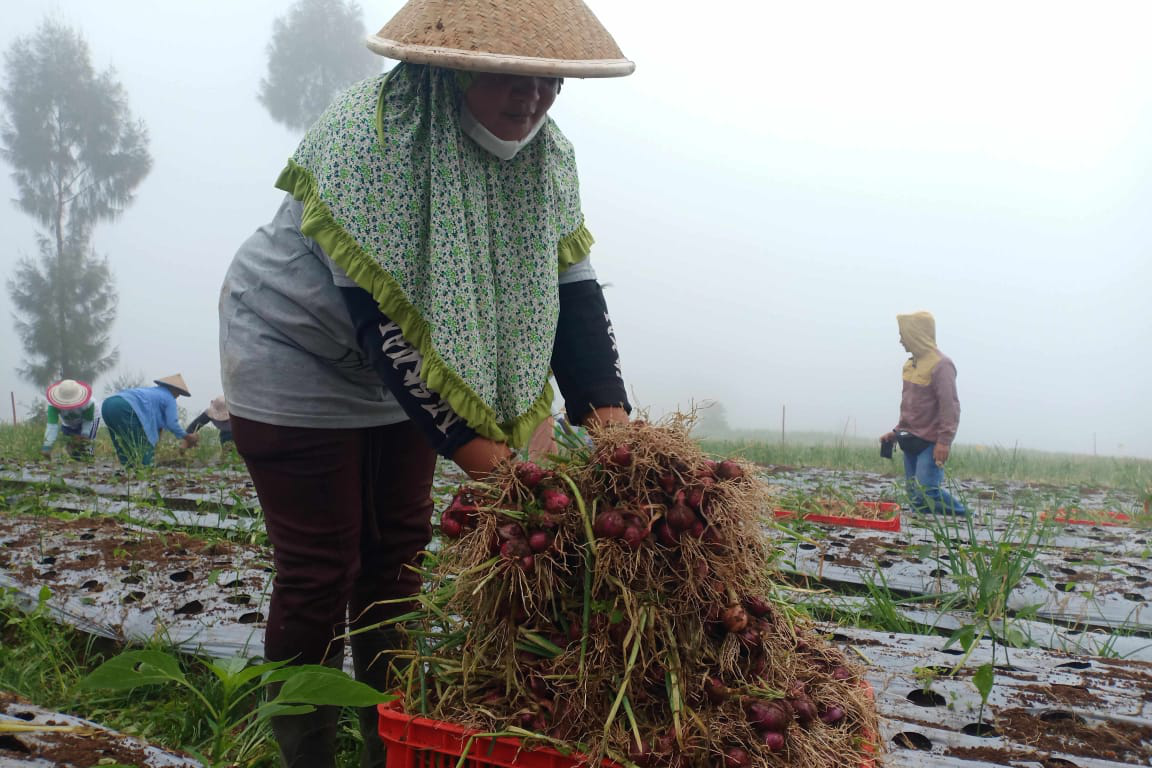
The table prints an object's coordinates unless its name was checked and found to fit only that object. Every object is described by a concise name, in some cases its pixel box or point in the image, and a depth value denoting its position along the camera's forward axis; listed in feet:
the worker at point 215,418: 25.10
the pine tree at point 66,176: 62.90
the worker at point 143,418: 18.74
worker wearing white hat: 21.53
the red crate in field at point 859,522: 11.51
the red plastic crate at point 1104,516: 12.90
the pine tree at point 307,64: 82.17
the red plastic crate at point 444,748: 3.37
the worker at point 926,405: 17.22
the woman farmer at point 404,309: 4.05
